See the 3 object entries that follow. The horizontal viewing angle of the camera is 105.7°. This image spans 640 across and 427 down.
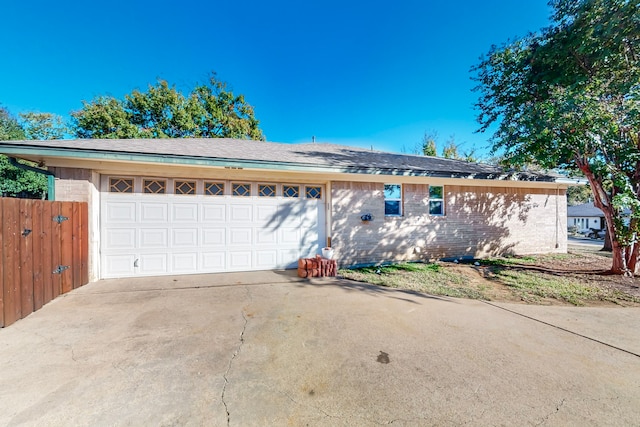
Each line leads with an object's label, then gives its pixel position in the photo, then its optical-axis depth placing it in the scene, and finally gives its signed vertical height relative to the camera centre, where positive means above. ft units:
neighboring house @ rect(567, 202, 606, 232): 91.71 -2.08
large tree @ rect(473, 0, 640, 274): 17.03 +7.81
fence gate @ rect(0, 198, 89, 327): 10.73 -2.13
